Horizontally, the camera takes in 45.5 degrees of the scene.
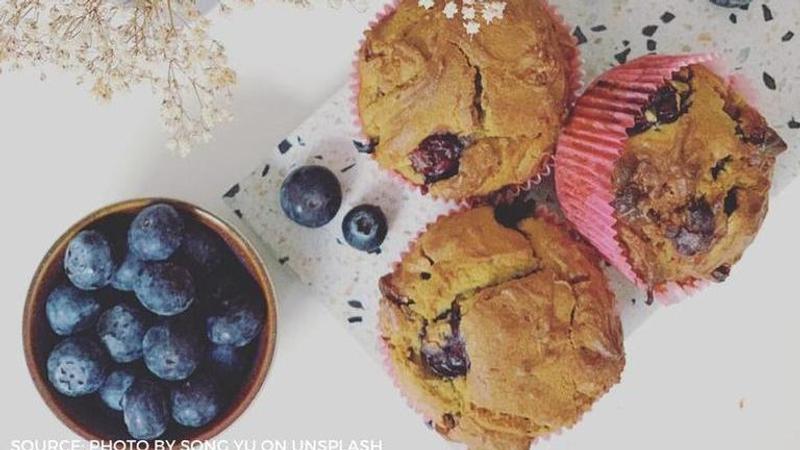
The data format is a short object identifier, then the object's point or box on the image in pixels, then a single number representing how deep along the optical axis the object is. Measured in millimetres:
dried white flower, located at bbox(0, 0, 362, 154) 241
